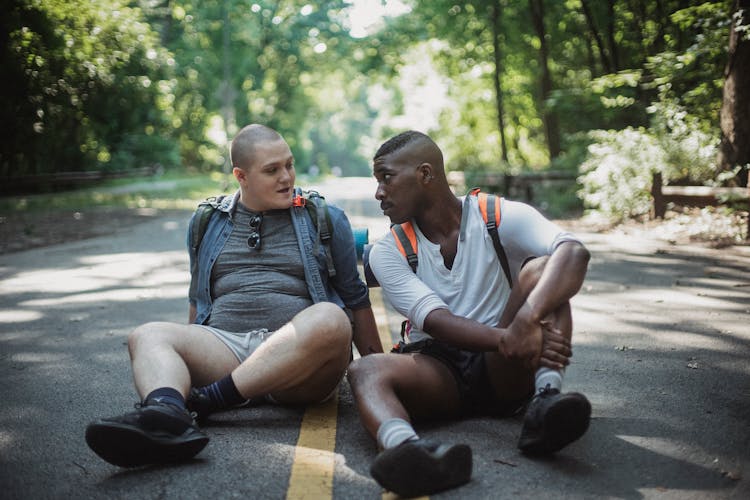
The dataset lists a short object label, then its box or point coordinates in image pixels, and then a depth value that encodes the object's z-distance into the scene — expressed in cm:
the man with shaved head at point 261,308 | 366
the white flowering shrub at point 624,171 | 1440
